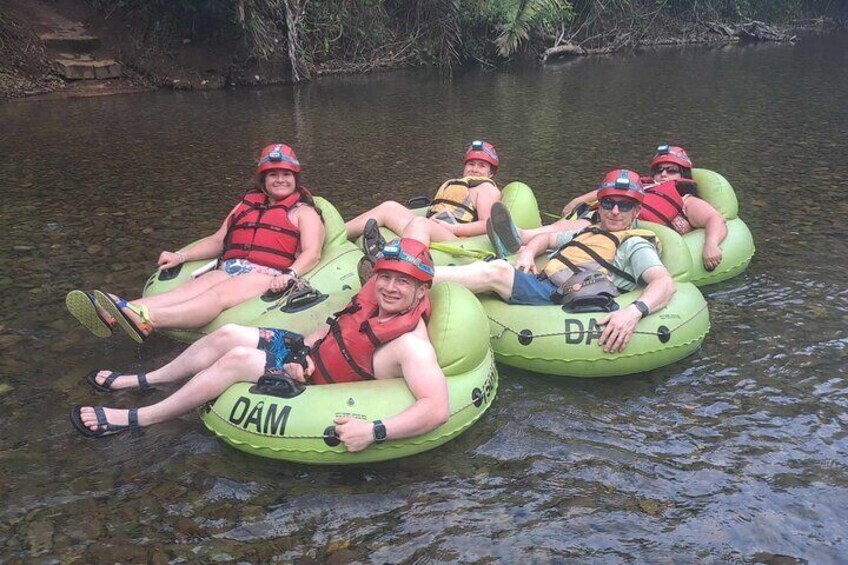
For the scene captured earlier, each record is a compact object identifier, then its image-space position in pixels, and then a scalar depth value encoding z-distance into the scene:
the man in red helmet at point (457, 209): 5.93
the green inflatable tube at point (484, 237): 5.36
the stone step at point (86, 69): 14.98
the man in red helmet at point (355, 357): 3.73
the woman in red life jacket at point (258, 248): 4.94
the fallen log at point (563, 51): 21.06
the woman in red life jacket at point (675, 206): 5.98
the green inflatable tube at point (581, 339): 4.62
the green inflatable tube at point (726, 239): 6.10
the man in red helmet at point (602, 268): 4.81
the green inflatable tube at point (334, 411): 3.75
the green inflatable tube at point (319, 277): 4.93
